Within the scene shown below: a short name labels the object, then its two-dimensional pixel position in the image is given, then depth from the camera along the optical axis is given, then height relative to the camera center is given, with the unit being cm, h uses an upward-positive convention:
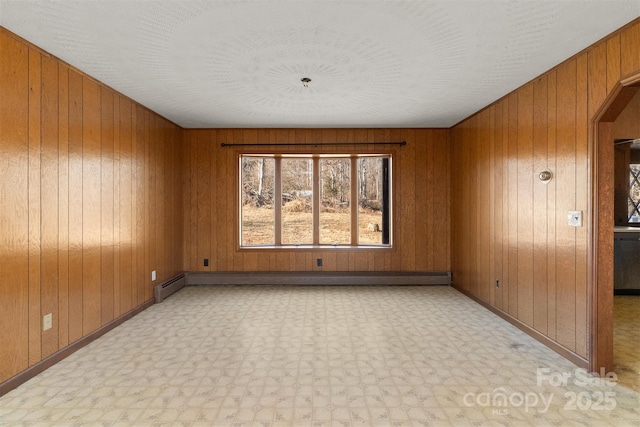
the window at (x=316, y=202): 529 +18
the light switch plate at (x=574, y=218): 251 -5
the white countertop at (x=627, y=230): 418 -24
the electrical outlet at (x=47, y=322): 247 -84
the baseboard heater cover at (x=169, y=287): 417 -102
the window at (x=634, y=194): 506 +28
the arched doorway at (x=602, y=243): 236 -23
